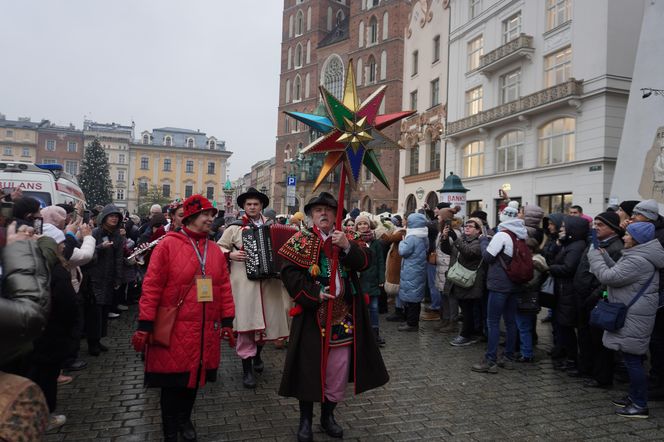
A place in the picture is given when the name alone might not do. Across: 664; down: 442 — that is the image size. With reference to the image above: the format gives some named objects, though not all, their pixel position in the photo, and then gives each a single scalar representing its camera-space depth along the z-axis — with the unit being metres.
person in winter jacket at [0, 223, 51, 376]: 1.55
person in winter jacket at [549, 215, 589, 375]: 5.63
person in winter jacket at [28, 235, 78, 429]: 3.79
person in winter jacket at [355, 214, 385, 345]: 7.13
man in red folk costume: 3.64
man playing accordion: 5.18
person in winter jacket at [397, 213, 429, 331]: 7.85
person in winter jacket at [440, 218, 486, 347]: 6.92
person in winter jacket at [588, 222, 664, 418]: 4.32
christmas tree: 56.41
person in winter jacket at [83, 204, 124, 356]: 6.27
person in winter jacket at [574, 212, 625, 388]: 5.03
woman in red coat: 3.42
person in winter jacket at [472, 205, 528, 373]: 5.75
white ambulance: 9.97
